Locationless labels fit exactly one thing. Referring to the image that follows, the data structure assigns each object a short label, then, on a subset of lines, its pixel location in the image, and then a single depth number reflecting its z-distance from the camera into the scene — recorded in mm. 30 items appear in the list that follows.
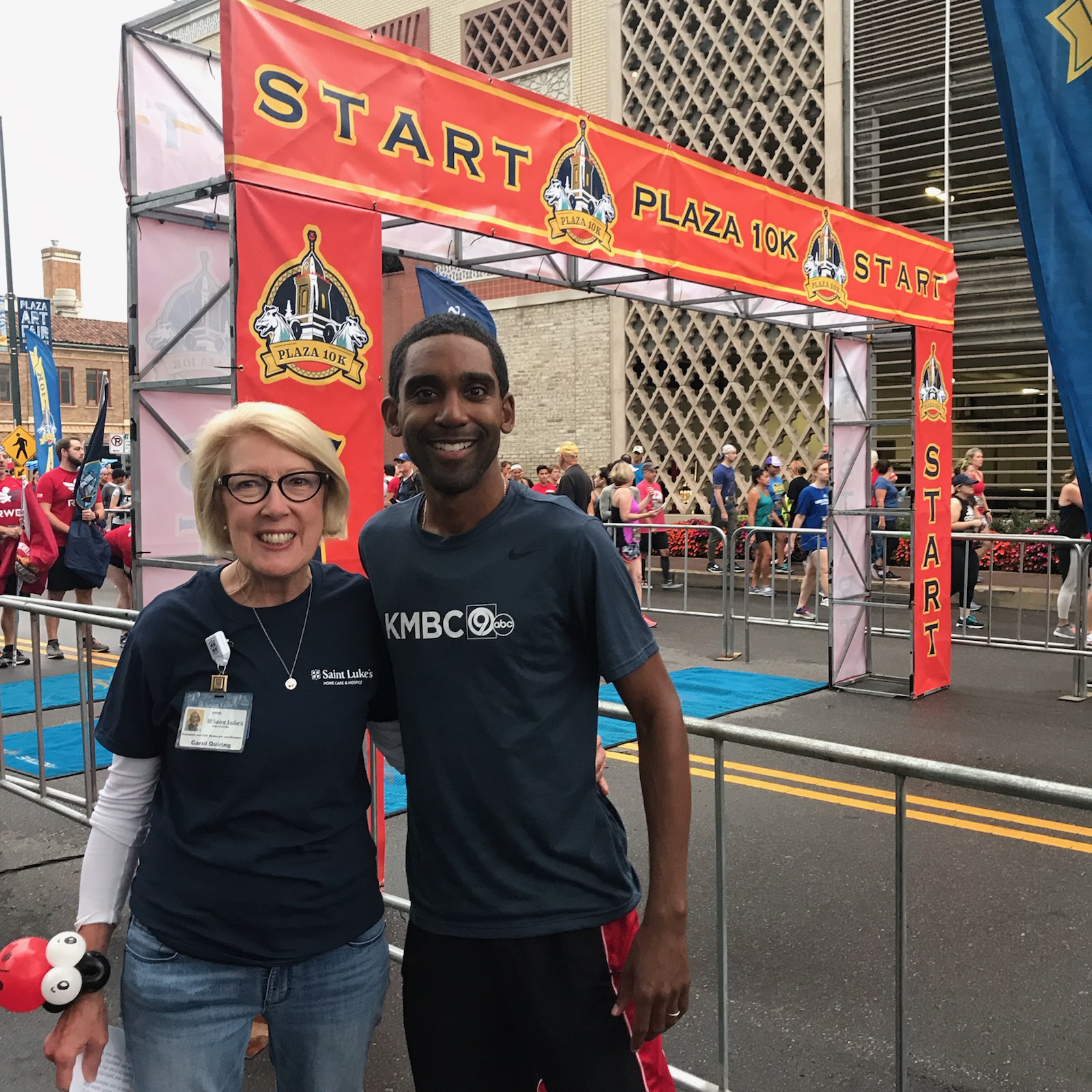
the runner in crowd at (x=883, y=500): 15898
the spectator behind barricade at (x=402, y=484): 12898
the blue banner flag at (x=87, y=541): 10844
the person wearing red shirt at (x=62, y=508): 10945
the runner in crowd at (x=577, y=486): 12031
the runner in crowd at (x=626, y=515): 13320
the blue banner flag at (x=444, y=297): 6211
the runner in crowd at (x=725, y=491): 17516
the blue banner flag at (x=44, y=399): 17594
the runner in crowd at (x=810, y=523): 13531
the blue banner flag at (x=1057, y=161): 1538
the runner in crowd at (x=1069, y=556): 10711
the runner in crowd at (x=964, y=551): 12148
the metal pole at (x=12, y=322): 25938
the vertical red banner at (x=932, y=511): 9320
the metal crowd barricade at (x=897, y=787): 2264
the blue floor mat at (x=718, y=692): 8484
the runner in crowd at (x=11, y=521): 10930
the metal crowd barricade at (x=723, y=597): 11203
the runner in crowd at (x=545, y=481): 18719
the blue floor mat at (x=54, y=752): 7035
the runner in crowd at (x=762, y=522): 15781
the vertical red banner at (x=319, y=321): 4520
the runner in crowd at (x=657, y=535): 16312
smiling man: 1917
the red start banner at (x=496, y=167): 4531
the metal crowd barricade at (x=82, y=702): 5055
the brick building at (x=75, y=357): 54594
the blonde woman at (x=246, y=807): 1952
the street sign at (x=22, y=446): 21562
